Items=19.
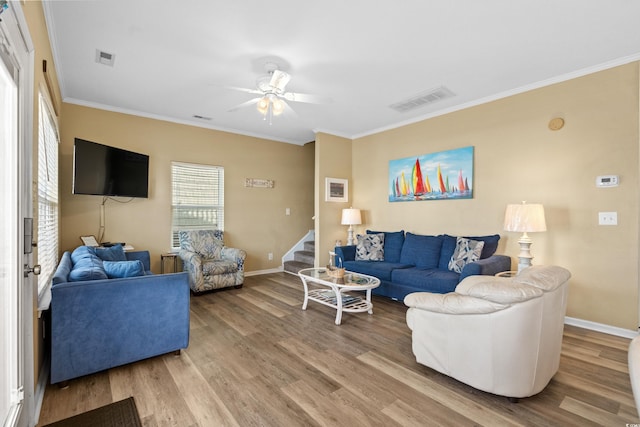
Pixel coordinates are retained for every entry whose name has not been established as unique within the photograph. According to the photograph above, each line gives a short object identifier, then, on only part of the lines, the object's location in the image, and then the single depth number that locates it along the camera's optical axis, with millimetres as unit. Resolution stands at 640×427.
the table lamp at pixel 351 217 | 5223
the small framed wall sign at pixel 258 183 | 5720
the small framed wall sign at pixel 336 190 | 5453
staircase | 5770
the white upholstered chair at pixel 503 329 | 1785
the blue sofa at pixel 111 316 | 2037
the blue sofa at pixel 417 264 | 3412
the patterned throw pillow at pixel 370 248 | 4605
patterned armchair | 4375
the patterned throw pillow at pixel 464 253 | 3555
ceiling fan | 3007
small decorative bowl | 3520
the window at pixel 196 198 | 4930
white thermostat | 3016
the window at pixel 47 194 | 2455
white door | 1497
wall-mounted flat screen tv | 3506
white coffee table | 3266
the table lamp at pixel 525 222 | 3137
